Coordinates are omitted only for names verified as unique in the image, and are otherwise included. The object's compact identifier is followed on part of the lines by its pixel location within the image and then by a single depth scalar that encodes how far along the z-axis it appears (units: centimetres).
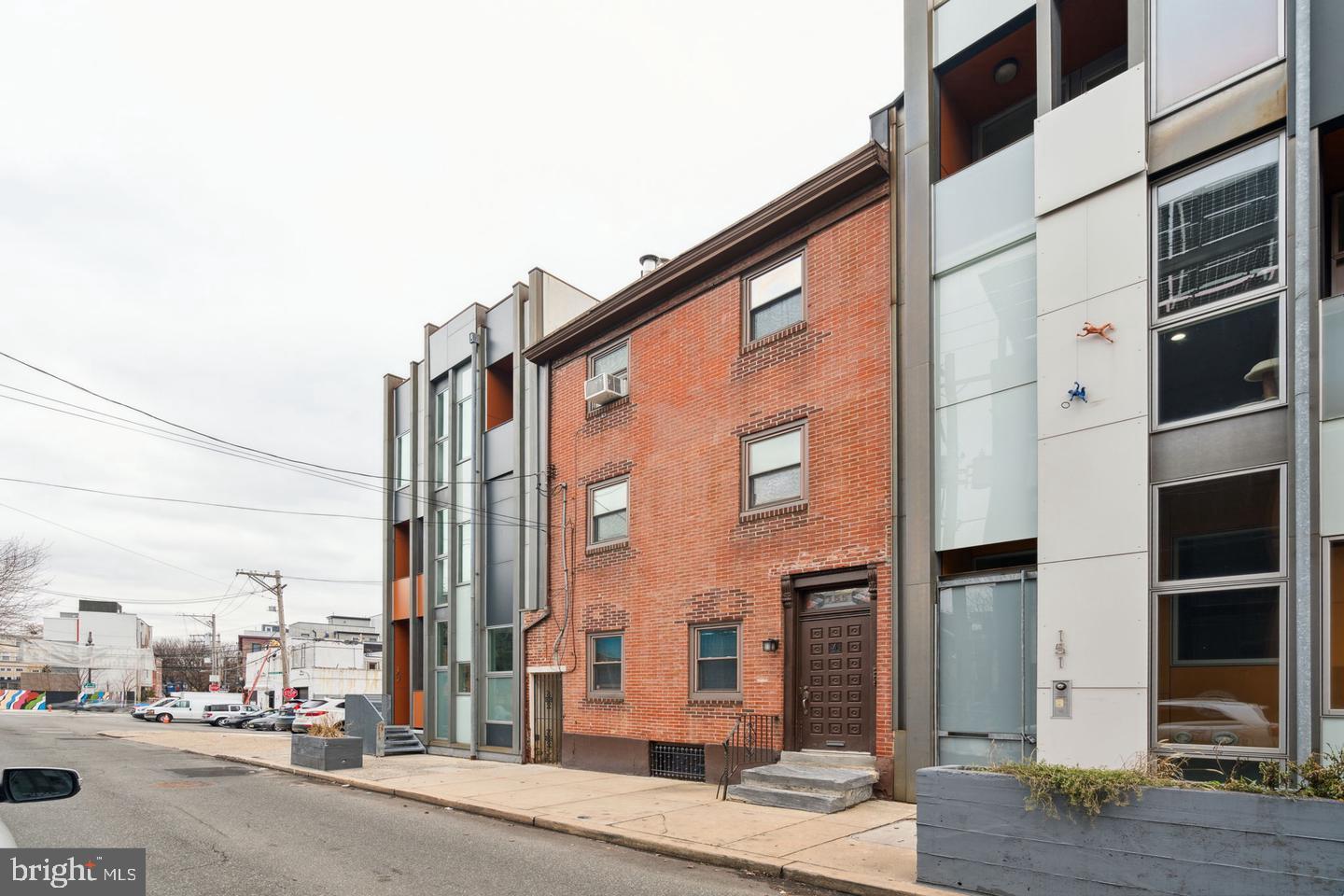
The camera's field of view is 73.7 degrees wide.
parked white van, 4594
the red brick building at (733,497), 1265
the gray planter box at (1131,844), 564
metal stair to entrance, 2027
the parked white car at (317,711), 3232
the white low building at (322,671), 6228
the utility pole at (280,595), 4470
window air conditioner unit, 1725
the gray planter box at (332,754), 1725
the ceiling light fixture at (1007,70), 1180
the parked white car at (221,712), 4344
